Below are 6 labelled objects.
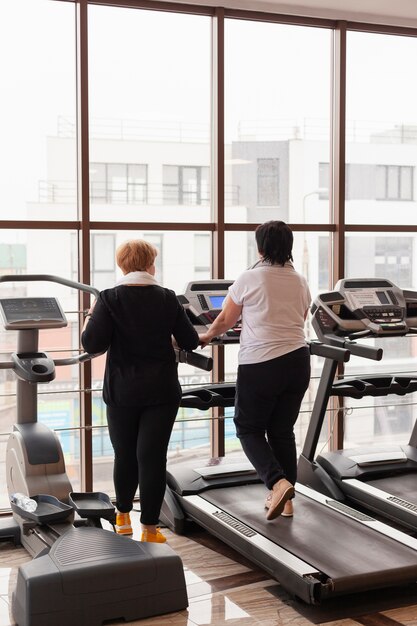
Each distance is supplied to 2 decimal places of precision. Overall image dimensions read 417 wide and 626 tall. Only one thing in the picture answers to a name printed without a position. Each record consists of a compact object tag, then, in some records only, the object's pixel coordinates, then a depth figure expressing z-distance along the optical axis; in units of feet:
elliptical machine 11.40
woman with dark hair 13.79
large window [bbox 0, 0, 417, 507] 17.46
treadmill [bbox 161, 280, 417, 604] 12.24
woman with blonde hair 13.34
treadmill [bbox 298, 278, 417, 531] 16.30
